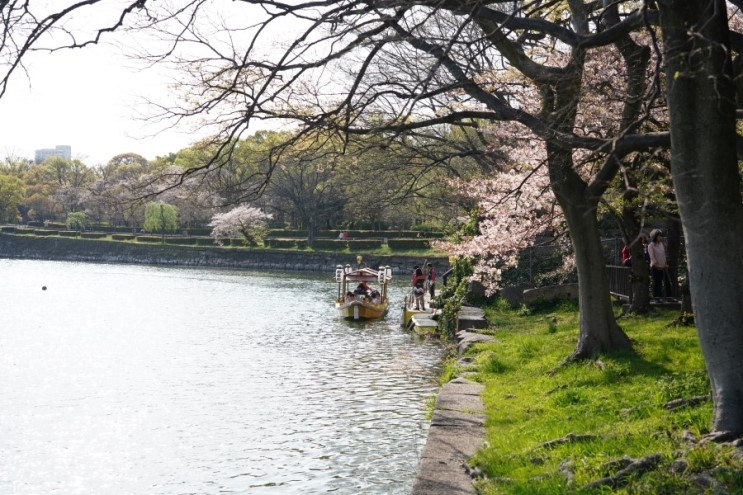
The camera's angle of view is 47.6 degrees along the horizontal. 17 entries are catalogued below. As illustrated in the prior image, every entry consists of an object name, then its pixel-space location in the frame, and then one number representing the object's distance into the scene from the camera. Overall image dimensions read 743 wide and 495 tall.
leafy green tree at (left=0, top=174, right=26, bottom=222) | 111.94
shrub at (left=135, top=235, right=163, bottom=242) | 86.76
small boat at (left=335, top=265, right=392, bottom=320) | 31.11
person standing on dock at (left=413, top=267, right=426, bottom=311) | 30.68
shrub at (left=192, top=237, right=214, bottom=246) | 83.62
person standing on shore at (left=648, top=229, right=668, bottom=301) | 17.45
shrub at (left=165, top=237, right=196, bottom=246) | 84.53
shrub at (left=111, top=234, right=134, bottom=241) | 89.88
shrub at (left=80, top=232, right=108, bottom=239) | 93.38
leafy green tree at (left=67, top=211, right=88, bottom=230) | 103.69
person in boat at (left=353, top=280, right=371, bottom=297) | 33.16
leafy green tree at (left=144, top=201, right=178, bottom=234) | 92.19
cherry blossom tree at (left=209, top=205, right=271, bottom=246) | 79.69
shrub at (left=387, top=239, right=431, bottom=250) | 72.62
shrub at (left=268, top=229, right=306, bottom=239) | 83.50
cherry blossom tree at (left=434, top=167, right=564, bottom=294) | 18.69
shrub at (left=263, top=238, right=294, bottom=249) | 76.94
